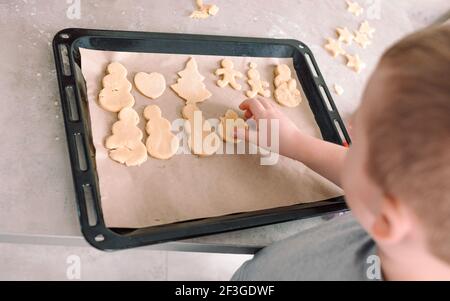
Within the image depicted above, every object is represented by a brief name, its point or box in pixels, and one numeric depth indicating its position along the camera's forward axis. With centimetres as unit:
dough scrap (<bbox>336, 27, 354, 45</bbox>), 96
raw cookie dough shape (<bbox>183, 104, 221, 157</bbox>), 70
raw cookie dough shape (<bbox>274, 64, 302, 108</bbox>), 81
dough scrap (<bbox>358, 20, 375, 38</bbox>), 101
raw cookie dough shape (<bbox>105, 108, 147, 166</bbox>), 67
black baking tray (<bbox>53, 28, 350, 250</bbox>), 58
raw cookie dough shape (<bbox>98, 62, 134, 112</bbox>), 70
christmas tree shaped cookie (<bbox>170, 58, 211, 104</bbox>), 76
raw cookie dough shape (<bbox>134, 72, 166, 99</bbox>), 74
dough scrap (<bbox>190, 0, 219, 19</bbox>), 87
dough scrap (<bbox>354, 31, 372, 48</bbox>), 99
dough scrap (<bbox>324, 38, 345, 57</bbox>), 93
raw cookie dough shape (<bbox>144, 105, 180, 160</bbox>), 69
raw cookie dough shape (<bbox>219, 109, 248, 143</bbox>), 73
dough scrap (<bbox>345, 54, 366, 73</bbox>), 93
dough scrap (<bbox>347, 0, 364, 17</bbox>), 103
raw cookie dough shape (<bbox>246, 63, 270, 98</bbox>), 80
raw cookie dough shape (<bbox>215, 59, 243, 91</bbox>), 79
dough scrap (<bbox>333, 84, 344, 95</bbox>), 87
